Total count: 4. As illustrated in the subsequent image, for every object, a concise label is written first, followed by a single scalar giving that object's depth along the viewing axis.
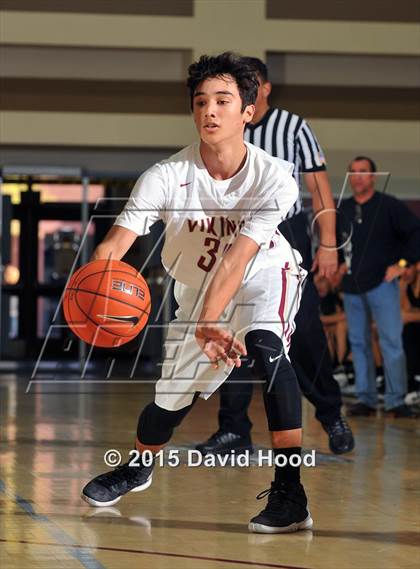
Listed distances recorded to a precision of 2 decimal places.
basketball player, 6.50
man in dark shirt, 13.20
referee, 9.32
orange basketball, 6.46
